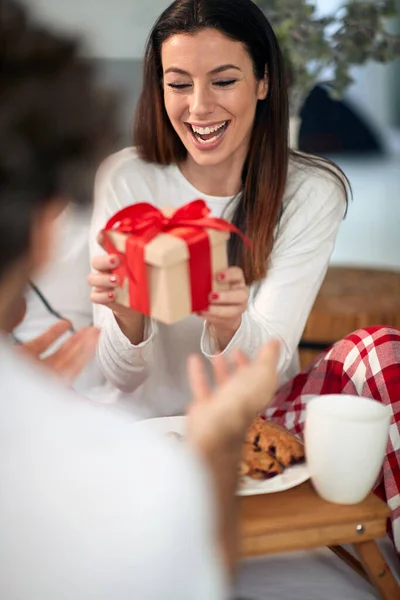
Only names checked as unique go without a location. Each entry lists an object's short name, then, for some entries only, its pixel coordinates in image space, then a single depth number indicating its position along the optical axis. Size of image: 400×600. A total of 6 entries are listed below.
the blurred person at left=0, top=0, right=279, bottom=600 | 1.01
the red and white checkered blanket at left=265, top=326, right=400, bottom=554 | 1.60
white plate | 1.45
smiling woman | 1.74
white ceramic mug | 1.43
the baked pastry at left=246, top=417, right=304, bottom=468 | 1.50
